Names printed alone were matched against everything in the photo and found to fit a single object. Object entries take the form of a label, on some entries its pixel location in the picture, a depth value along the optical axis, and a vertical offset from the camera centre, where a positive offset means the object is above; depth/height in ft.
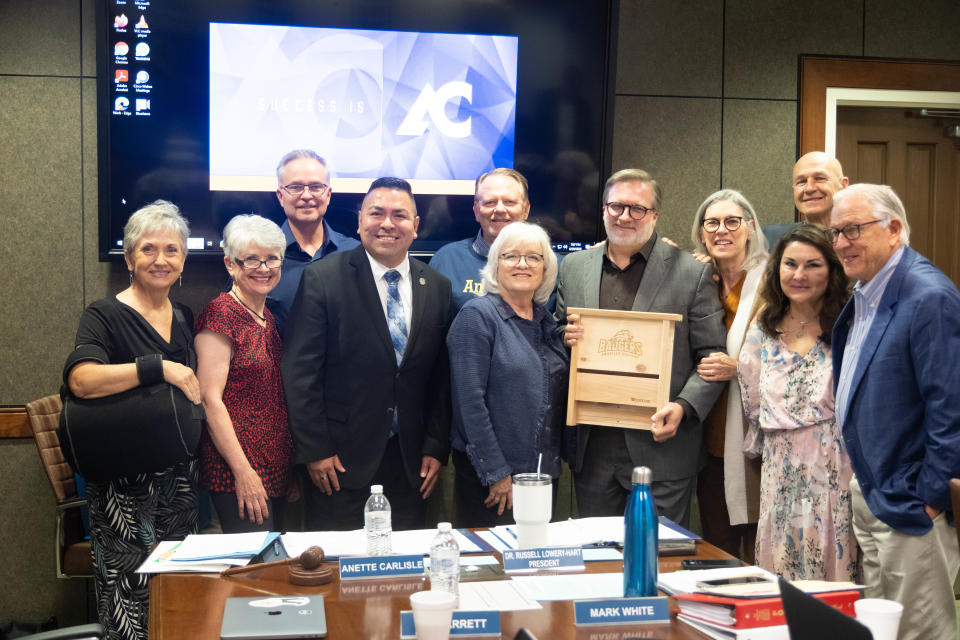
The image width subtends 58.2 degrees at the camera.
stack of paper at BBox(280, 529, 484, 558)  7.02 -2.19
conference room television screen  12.46 +2.72
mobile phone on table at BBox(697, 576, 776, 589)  6.08 -2.08
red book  5.40 -2.03
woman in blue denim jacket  10.16 -1.16
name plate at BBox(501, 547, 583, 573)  6.66 -2.12
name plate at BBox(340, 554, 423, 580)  6.40 -2.10
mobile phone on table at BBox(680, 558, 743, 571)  6.73 -2.17
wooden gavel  6.35 -2.03
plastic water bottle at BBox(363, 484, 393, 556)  6.88 -1.93
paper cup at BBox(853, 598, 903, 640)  4.65 -1.77
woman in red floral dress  10.03 -1.31
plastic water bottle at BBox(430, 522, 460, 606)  5.84 -1.91
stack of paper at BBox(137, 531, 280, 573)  6.66 -2.18
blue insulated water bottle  5.77 -1.69
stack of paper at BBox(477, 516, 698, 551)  7.43 -2.21
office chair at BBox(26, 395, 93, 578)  10.93 -2.80
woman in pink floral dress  9.65 -1.44
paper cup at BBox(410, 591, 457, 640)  4.90 -1.88
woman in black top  9.42 -1.09
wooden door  15.65 +2.20
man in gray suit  10.72 -0.51
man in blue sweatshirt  11.98 +0.88
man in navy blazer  8.25 -1.18
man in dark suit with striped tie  10.41 -1.10
